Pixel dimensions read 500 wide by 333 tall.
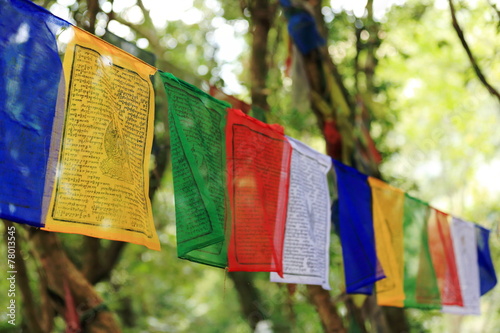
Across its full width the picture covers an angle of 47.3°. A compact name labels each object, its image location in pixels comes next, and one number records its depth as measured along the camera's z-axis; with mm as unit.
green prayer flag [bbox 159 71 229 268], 1960
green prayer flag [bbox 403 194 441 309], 3486
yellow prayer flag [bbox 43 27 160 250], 1589
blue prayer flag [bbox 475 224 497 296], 4465
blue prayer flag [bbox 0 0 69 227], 1464
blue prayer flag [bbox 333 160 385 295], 2990
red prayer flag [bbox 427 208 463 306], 3822
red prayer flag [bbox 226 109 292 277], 2295
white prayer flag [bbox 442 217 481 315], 4035
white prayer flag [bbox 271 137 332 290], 2553
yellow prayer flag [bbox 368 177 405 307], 3238
